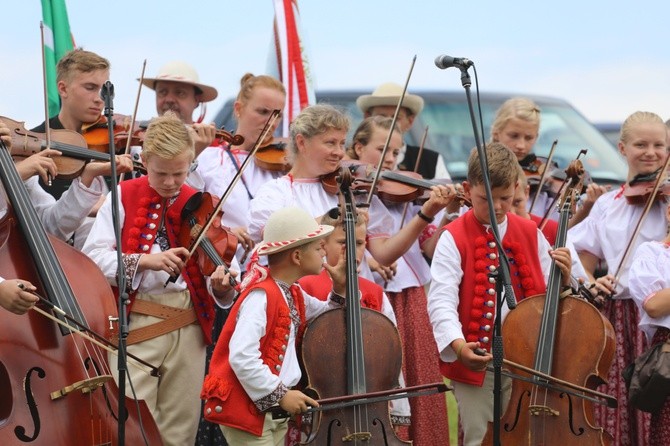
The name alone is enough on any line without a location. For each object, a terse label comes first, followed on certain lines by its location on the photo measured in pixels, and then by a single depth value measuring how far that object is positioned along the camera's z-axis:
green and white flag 13.35
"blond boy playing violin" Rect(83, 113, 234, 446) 10.02
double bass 8.12
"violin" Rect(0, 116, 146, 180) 10.12
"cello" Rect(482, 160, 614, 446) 9.52
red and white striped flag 14.92
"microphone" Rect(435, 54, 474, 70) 8.92
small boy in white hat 8.66
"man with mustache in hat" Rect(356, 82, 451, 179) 13.55
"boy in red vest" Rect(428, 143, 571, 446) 10.38
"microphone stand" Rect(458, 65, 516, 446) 8.74
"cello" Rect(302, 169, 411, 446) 8.75
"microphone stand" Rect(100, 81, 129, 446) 8.00
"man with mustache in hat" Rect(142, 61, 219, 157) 13.55
